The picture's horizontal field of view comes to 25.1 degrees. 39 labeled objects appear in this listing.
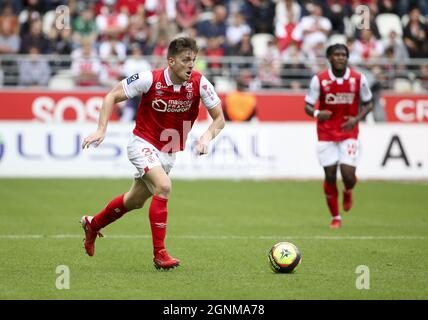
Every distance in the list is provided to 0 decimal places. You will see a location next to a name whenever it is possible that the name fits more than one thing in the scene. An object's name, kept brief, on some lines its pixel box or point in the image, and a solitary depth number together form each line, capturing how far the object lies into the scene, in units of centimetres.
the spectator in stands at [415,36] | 2602
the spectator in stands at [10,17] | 2409
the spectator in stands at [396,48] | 2564
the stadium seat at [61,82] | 2344
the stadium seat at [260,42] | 2595
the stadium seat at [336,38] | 2544
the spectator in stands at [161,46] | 2434
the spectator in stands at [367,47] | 2542
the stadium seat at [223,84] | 2428
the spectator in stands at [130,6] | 2556
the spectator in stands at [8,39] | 2405
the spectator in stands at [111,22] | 2472
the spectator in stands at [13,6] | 2544
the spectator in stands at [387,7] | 2703
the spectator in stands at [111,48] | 2431
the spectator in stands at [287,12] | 2561
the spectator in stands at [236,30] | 2541
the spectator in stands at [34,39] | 2402
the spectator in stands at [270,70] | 2447
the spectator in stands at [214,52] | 2462
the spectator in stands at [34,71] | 2338
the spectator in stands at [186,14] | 2536
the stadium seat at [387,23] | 2695
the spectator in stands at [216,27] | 2506
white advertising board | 2127
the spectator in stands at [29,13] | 2459
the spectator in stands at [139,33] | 2480
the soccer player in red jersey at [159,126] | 943
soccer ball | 919
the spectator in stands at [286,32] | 2541
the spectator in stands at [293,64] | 2462
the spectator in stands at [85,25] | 2428
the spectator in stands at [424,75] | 2559
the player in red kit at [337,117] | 1385
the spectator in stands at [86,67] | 2359
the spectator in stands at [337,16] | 2623
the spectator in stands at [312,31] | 2530
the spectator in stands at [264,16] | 2598
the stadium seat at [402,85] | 2527
